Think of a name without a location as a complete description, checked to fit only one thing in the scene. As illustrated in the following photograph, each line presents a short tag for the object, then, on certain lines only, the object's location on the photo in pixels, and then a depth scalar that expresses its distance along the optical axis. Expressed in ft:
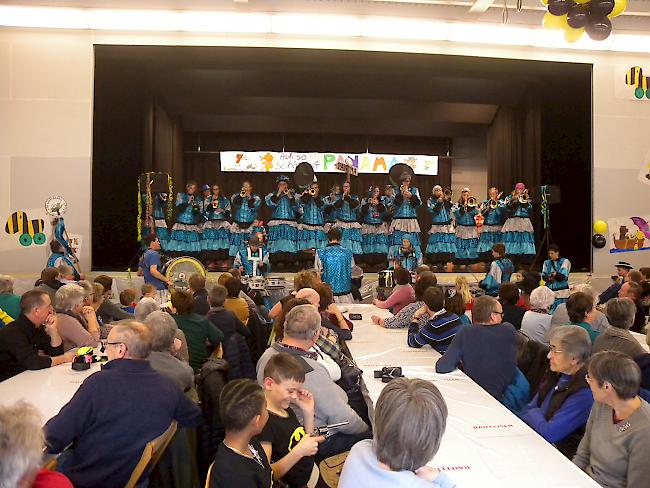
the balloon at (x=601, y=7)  17.76
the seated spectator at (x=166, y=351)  10.41
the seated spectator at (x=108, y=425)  7.53
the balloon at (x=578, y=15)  18.31
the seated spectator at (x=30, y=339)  11.70
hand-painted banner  50.72
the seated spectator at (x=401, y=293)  19.15
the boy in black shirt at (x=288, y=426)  7.37
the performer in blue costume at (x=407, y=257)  34.38
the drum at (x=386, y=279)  29.04
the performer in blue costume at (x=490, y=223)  39.19
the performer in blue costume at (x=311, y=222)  38.19
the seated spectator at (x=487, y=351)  11.15
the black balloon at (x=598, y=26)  18.29
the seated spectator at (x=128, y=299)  18.97
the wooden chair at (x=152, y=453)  7.27
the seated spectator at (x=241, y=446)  6.21
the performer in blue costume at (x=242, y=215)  37.88
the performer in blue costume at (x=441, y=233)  39.32
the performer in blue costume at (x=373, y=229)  38.86
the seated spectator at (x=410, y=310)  16.33
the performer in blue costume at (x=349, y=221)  38.32
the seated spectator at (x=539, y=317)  15.29
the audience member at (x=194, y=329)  14.15
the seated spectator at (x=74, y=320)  13.58
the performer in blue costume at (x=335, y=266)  24.23
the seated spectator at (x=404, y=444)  5.17
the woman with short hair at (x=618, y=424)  7.19
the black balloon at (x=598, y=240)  39.22
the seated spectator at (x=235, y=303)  17.80
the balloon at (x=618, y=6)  18.65
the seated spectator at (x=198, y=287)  18.51
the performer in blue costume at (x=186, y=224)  38.06
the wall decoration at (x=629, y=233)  39.93
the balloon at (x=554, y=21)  19.79
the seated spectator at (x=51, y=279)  18.86
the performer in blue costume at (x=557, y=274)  32.99
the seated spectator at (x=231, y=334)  13.85
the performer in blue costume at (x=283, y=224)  37.68
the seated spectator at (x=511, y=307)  16.49
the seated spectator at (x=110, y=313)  17.25
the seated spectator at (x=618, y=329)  11.15
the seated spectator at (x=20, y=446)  4.74
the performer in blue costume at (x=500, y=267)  31.17
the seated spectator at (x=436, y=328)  13.24
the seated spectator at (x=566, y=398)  8.80
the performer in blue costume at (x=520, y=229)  38.40
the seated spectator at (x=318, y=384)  9.19
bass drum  31.01
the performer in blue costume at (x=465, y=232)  39.73
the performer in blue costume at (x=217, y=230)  38.40
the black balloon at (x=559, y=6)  18.30
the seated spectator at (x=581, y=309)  13.11
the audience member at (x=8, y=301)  16.31
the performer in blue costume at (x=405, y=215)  38.19
